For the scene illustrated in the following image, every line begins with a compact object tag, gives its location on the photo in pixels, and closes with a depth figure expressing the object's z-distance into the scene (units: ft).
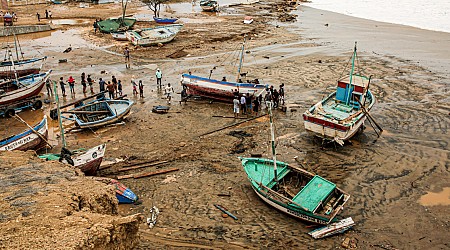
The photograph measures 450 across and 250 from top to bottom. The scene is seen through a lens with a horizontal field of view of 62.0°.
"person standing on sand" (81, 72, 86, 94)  81.80
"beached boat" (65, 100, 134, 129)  66.34
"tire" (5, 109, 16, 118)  72.49
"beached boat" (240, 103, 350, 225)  41.83
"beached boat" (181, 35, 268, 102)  74.43
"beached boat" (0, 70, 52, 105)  72.49
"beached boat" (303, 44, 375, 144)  57.57
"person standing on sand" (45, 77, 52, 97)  83.17
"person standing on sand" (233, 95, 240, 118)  70.79
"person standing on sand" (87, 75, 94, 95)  82.12
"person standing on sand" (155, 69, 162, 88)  84.23
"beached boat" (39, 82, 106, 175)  46.57
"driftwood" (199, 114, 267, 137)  65.57
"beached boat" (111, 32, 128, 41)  131.64
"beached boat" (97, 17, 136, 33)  142.20
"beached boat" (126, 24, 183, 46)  122.11
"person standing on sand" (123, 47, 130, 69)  102.63
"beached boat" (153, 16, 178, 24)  150.92
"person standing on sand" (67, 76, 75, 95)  81.00
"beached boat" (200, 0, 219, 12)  194.08
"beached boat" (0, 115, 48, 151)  52.68
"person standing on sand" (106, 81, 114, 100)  78.12
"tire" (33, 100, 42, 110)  76.64
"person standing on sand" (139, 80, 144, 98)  80.23
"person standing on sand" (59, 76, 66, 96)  79.25
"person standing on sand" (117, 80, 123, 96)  79.97
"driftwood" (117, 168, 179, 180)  50.65
